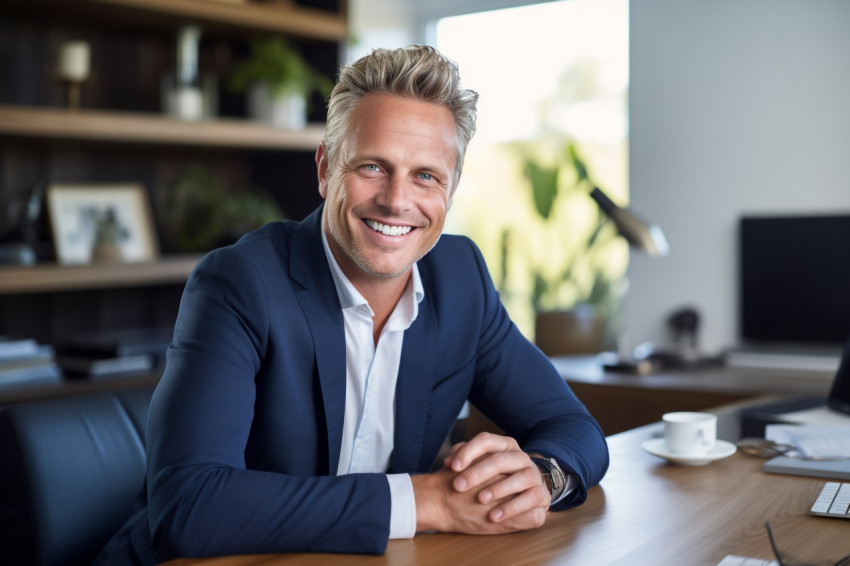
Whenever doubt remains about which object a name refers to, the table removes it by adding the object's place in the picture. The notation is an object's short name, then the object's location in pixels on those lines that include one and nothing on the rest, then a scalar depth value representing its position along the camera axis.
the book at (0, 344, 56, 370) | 2.82
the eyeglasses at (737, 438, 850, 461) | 1.56
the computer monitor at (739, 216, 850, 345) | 3.50
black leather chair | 1.40
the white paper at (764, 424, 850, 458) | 1.54
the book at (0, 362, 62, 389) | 2.80
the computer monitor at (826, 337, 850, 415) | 1.93
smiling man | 1.16
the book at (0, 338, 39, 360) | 2.84
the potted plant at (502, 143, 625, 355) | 4.21
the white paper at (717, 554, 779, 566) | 1.05
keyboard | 1.24
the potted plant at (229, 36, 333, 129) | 3.56
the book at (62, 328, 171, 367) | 3.09
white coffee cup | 1.54
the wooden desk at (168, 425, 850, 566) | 1.09
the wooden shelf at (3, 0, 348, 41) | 3.11
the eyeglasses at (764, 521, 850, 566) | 1.02
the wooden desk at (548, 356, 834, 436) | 2.79
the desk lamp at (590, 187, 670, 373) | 2.77
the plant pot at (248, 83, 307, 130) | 3.60
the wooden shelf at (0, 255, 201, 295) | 2.91
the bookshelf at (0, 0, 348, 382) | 3.11
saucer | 1.51
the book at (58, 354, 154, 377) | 3.04
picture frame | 3.21
